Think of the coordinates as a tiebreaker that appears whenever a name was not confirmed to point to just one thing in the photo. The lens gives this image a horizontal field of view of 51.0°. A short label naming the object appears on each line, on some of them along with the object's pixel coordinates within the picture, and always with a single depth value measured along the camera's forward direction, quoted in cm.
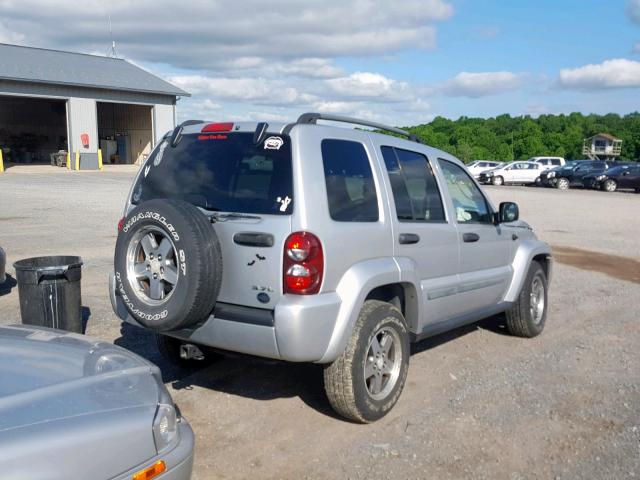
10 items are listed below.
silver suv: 405
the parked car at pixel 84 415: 226
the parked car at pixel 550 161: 4298
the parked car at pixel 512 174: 4025
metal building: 3778
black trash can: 573
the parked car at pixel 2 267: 778
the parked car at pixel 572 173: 3728
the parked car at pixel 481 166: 4197
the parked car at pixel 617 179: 3506
